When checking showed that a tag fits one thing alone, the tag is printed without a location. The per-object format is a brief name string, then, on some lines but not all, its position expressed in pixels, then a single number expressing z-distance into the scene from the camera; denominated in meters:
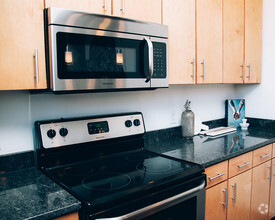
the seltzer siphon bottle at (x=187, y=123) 2.12
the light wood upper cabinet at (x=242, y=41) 2.21
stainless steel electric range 1.10
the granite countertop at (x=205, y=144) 1.63
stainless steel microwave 1.22
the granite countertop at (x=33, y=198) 0.92
